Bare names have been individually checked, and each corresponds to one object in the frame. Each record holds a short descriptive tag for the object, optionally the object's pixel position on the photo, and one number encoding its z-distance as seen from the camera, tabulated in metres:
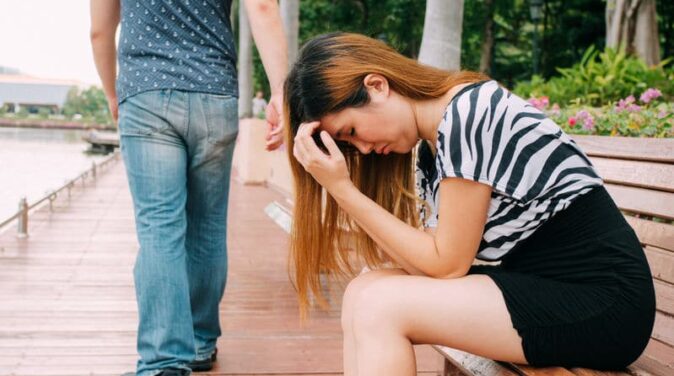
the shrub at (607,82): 9.30
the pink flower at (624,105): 5.57
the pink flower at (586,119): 5.07
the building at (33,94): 129.25
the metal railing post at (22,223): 6.99
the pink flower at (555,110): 6.23
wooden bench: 2.33
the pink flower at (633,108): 5.46
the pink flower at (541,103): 6.99
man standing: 2.66
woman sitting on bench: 1.87
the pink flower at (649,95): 6.29
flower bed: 4.41
